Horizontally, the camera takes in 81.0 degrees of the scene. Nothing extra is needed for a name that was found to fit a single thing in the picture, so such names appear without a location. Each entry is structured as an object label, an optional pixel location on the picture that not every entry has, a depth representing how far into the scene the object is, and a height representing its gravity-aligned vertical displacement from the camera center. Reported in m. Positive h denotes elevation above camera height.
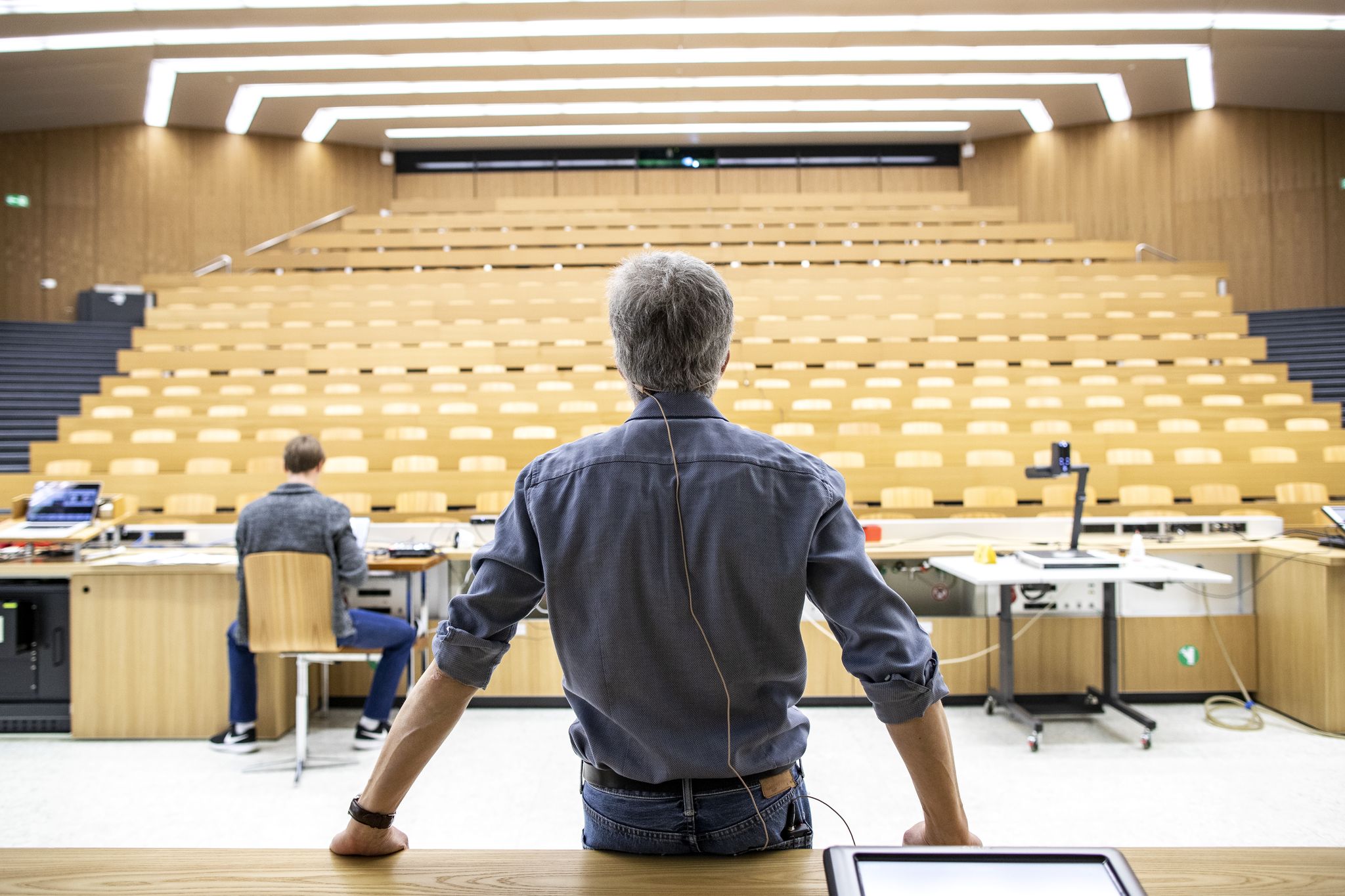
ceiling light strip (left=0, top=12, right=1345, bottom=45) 6.98 +3.94
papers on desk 2.76 -0.32
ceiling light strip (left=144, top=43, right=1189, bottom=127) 7.62 +3.97
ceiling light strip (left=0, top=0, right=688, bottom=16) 6.33 +3.84
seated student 2.42 -0.33
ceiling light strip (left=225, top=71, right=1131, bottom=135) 8.24 +4.02
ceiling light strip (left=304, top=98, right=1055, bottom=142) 8.82 +4.03
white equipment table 2.51 -0.47
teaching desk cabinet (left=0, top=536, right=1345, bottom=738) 2.70 -0.63
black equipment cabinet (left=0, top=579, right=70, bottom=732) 2.76 -0.70
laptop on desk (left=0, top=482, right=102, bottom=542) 2.86 -0.14
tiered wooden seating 4.34 +0.66
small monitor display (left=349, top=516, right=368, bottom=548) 2.82 -0.22
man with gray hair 0.68 -0.13
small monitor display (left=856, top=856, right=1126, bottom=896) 0.54 -0.29
